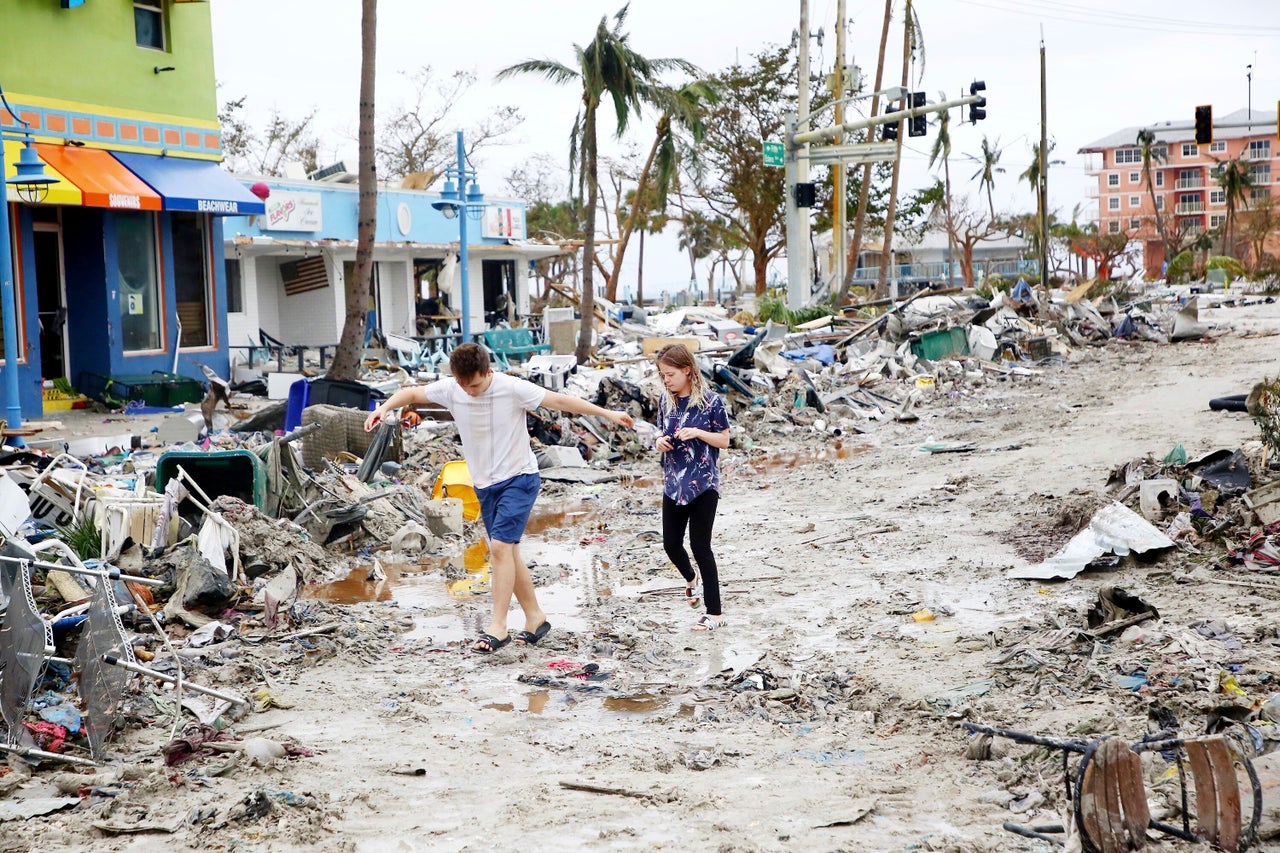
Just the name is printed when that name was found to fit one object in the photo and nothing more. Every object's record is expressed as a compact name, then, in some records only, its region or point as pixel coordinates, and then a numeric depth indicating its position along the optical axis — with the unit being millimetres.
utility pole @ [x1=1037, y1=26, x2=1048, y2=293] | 47375
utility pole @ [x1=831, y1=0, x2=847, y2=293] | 37281
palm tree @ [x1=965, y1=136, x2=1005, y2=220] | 76500
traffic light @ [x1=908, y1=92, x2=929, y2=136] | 27516
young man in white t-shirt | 6449
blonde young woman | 6730
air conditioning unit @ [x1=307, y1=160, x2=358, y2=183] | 29953
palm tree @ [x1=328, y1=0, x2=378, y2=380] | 17766
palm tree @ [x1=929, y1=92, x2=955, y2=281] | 56062
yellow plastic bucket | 11453
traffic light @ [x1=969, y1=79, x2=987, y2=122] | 26672
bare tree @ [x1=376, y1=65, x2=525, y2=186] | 49531
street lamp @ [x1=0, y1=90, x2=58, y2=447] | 13125
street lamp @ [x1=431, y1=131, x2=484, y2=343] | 24156
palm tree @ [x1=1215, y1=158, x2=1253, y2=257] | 84544
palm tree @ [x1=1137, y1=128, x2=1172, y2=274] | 79912
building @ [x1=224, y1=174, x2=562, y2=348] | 27281
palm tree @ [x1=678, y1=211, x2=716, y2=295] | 65381
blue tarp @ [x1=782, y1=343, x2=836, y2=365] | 23953
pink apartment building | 109088
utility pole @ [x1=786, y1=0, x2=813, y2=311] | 31281
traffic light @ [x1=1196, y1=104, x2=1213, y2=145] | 27531
